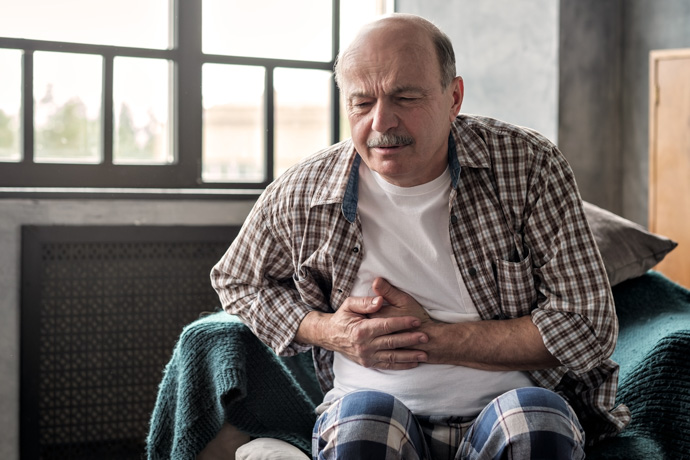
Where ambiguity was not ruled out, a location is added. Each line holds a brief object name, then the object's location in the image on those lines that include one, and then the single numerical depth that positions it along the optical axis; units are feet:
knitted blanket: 5.16
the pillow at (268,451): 4.99
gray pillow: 6.55
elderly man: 4.75
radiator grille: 8.65
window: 9.17
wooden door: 9.41
